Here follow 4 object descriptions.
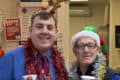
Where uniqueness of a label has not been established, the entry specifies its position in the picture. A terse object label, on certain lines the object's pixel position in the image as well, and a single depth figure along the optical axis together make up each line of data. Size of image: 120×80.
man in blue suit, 1.92
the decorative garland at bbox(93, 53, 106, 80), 1.97
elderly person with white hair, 1.97
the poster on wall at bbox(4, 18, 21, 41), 2.92
